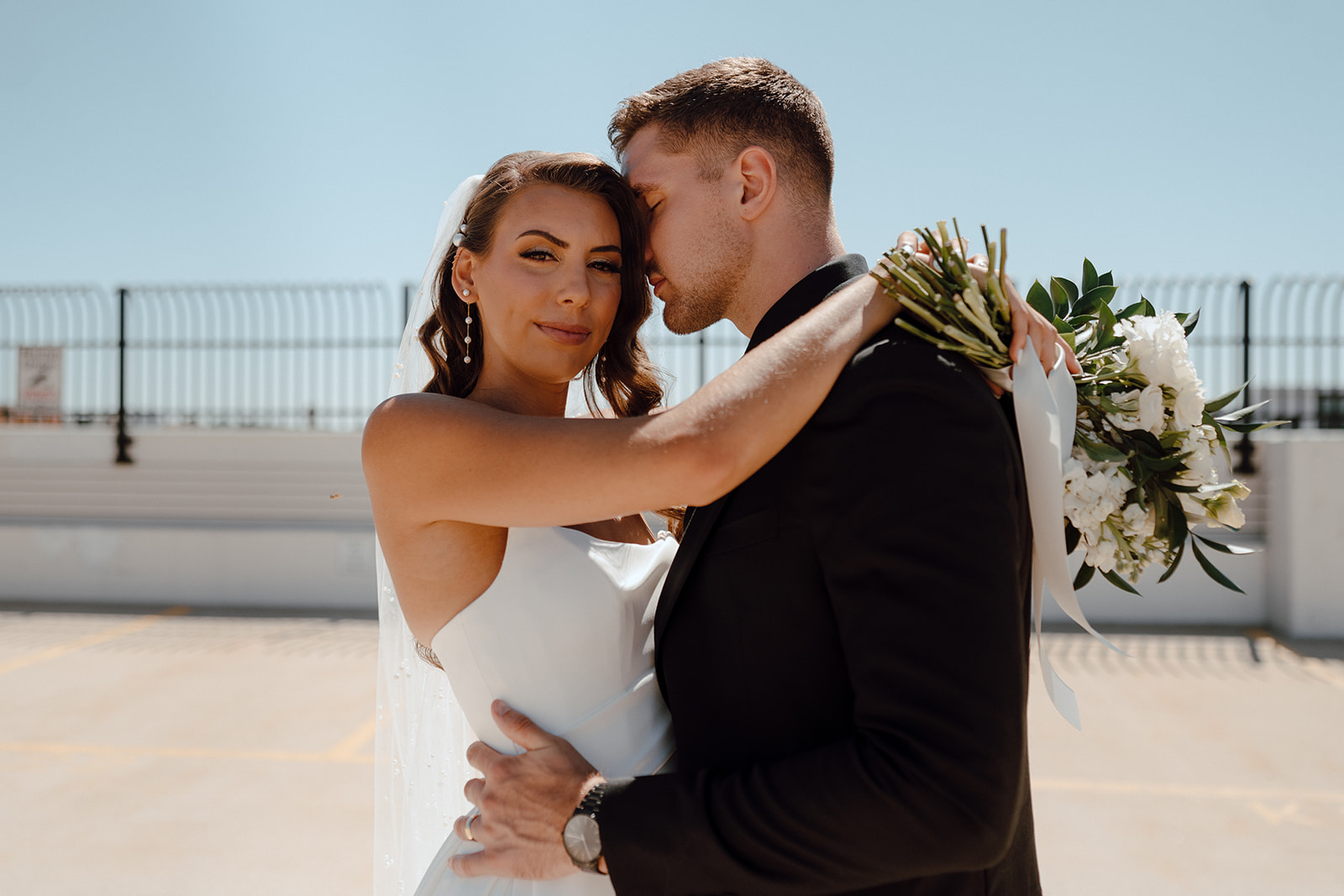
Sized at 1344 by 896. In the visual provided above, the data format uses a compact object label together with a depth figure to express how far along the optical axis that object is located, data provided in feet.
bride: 4.51
